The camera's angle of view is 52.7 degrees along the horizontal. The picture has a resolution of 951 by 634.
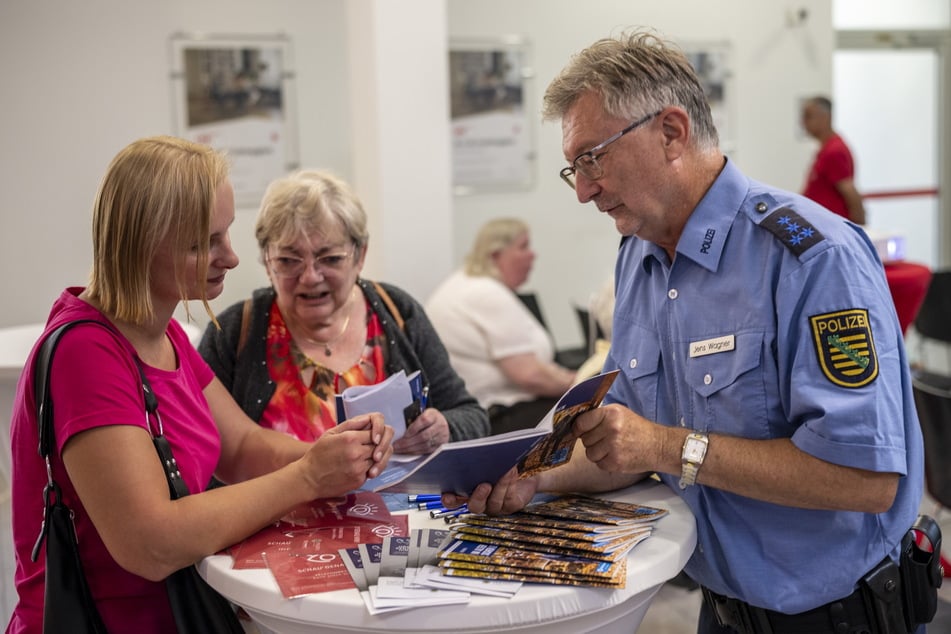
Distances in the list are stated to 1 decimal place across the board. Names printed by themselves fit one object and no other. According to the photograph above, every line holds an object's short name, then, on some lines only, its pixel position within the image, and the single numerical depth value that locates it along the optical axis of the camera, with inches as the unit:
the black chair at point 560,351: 225.1
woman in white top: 167.0
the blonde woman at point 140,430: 56.6
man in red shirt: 262.8
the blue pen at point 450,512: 69.2
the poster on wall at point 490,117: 245.1
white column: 163.8
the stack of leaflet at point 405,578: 52.8
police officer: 59.9
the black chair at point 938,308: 236.4
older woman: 93.5
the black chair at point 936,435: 129.0
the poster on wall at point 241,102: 214.2
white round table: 52.6
